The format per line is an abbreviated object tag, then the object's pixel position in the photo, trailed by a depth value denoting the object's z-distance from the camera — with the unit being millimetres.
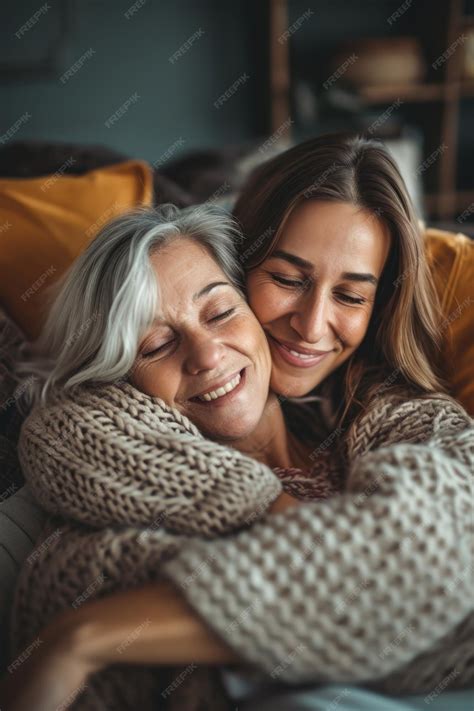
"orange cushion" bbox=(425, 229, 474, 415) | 1344
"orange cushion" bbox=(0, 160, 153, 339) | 1479
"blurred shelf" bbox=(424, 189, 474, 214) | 3756
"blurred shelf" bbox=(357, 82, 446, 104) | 3471
